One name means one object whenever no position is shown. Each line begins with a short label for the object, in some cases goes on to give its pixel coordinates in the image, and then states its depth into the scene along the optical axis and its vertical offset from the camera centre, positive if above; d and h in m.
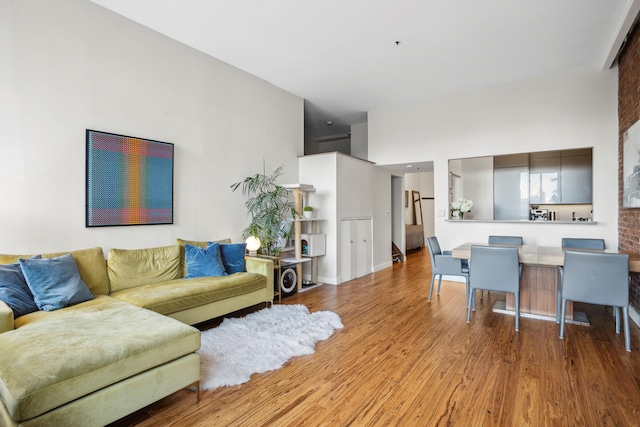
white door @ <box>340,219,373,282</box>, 5.74 -0.64
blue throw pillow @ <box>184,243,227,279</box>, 3.75 -0.56
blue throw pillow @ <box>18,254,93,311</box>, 2.57 -0.56
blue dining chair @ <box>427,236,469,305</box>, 4.35 -0.68
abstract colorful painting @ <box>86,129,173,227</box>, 3.33 +0.39
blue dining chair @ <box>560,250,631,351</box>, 2.84 -0.61
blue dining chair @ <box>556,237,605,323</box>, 4.20 -0.39
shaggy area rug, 2.46 -1.17
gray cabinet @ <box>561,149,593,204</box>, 6.03 +0.72
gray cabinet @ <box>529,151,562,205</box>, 6.23 +0.71
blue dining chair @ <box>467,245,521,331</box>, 3.35 -0.59
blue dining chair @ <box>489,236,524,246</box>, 4.71 -0.38
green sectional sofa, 1.54 -0.77
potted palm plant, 4.70 +0.05
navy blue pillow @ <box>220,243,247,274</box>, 4.02 -0.53
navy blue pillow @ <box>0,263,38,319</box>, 2.40 -0.58
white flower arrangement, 5.73 +0.15
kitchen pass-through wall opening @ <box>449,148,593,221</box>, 6.11 +0.59
